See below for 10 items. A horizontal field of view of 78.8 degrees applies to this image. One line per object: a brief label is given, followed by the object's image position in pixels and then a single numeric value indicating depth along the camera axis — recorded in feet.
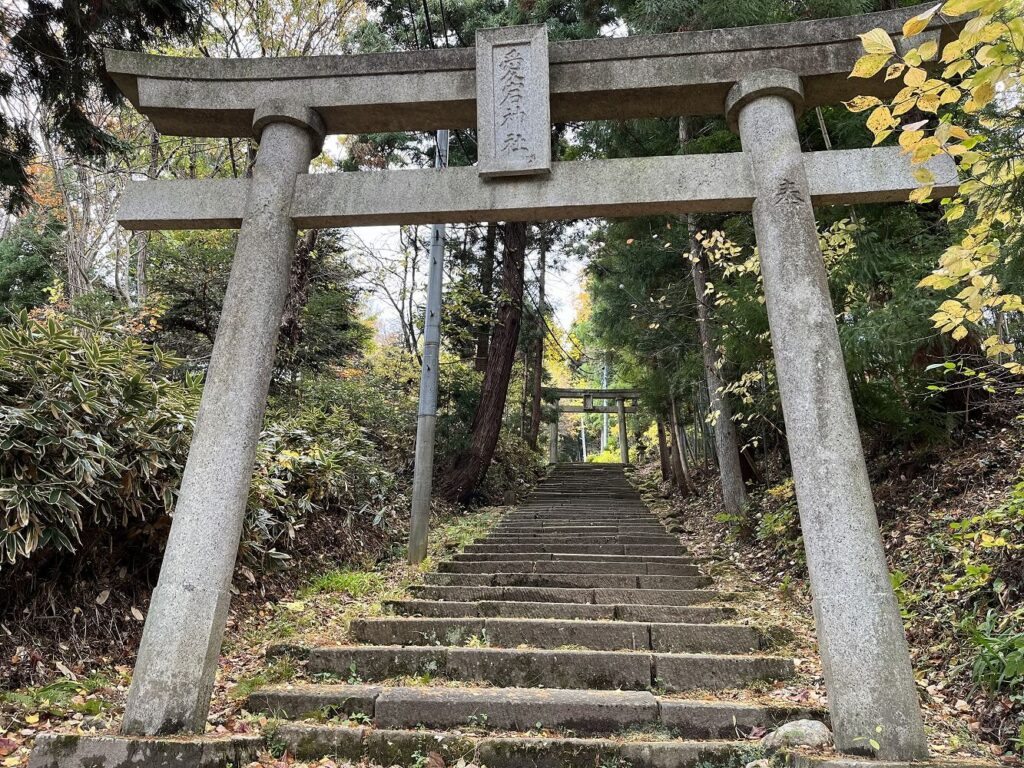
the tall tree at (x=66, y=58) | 15.56
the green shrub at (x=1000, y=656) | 10.05
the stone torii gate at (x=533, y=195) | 9.79
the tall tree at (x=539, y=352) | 44.98
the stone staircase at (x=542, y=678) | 10.29
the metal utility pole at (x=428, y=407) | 22.07
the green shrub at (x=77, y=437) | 11.89
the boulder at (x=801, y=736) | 9.67
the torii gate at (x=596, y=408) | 67.10
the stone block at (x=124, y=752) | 9.14
